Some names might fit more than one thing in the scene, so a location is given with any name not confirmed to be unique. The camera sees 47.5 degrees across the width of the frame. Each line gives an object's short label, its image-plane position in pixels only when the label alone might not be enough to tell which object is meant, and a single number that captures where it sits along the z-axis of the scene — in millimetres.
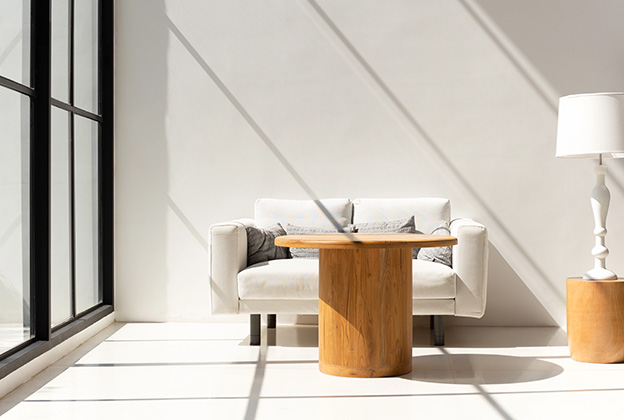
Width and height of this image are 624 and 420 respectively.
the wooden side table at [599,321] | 3686
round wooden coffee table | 3285
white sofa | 4059
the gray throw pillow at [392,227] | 4469
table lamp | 3723
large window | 3281
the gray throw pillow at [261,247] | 4332
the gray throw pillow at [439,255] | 4293
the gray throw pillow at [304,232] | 4504
